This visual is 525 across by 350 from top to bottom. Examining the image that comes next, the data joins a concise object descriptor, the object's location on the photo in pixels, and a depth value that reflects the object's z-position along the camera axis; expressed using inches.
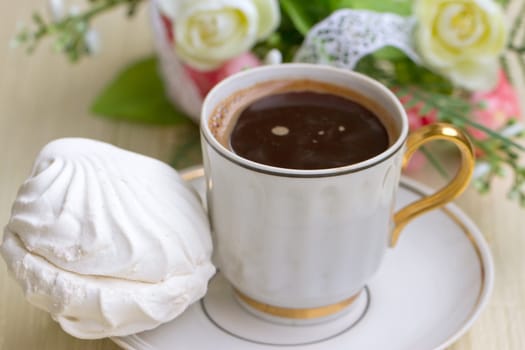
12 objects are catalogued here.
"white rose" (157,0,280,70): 21.3
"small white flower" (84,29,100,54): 23.7
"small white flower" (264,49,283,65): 21.0
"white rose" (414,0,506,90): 21.4
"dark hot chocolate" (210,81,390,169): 17.8
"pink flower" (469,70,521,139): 22.5
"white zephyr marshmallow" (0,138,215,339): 17.3
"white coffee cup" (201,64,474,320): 17.4
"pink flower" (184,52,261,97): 22.2
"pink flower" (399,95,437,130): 22.0
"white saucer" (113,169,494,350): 18.4
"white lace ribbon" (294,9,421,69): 21.2
